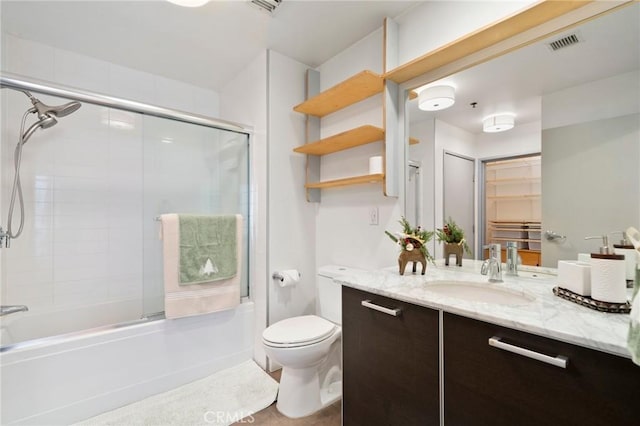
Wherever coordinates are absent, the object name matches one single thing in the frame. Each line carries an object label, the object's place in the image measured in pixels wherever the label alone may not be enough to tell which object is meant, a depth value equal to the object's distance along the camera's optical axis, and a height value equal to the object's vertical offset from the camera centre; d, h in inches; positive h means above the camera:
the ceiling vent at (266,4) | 65.0 +48.9
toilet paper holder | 82.0 -18.3
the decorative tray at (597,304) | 33.0 -11.1
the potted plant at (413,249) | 57.9 -7.5
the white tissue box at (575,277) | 37.4 -8.7
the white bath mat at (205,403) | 59.4 -43.8
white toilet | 60.4 -32.4
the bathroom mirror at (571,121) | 41.9 +15.9
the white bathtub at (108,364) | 54.2 -34.4
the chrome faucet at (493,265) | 51.1 -9.8
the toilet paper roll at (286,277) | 81.0 -18.7
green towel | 72.0 -9.4
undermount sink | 45.6 -13.9
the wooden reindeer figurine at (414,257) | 57.8 -9.0
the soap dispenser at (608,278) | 33.3 -7.8
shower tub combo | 59.3 -9.4
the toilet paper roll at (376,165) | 68.3 +11.8
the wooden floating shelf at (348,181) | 67.8 +8.5
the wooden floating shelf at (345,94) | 67.1 +31.6
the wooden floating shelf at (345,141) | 67.5 +19.4
